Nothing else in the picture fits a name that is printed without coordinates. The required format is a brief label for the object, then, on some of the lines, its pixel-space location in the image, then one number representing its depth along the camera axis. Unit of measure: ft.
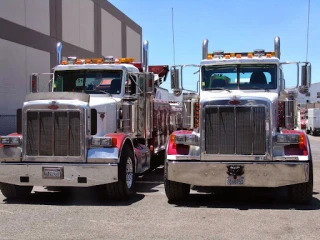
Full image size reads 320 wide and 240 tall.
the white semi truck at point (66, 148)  29.50
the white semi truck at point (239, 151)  27.86
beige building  84.17
